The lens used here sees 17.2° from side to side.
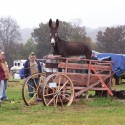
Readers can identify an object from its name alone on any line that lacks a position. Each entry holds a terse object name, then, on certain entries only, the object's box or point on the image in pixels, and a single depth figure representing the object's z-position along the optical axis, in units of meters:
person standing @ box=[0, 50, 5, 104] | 12.61
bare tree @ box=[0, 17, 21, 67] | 80.88
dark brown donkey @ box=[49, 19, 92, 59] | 13.25
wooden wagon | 12.58
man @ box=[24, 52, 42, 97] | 15.46
